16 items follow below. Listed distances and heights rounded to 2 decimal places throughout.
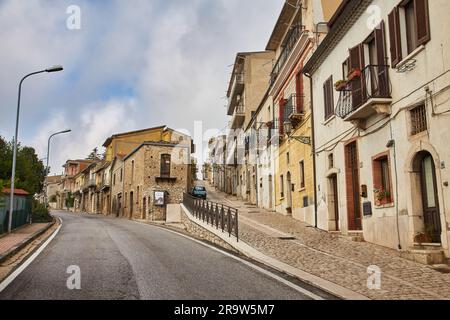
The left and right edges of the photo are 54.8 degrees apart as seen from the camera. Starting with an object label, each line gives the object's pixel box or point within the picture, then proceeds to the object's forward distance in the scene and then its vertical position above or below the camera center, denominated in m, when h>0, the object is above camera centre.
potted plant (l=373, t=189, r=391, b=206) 12.35 +0.35
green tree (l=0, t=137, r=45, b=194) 32.59 +3.48
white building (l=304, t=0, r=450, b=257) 9.84 +2.40
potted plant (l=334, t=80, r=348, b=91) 13.95 +4.00
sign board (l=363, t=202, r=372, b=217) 13.37 -0.01
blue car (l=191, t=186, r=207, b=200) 41.59 +1.75
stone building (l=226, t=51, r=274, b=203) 39.03 +10.69
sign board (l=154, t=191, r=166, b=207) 33.31 +0.95
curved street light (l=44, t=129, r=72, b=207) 31.21 +5.43
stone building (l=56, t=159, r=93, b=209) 77.56 +6.08
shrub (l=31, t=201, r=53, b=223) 26.83 -0.21
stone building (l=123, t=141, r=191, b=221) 33.53 +2.64
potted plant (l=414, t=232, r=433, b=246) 10.28 -0.71
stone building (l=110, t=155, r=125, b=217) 41.94 +2.49
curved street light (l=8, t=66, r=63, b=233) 17.38 +3.09
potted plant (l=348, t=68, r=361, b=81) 12.93 +4.03
